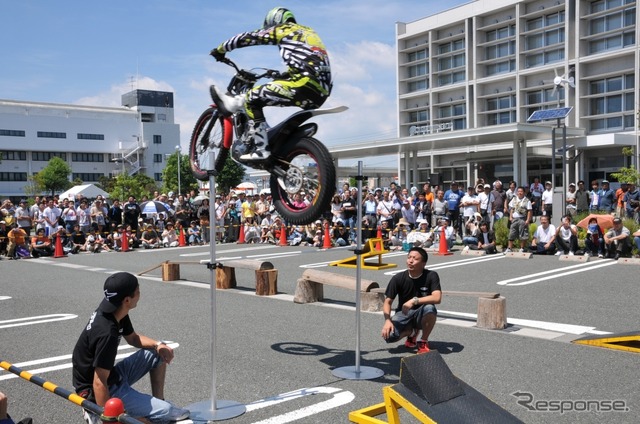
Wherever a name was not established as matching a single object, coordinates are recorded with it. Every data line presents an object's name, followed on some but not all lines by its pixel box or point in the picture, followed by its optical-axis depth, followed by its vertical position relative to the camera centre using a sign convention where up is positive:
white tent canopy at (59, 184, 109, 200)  46.38 +0.26
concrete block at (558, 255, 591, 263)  15.84 -2.04
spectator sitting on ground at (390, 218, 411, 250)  20.74 -1.65
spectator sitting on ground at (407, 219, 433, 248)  19.50 -1.70
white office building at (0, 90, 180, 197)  82.81 +8.83
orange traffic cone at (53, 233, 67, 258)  20.33 -1.90
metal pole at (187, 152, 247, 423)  5.26 -2.01
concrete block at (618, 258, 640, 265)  15.02 -2.05
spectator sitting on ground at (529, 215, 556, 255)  17.23 -1.61
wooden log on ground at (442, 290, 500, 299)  8.59 -1.63
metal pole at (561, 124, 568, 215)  18.77 +0.15
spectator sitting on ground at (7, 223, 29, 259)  19.91 -1.56
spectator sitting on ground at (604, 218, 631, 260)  15.78 -1.56
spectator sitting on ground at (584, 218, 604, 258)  16.40 -1.56
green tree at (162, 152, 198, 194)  79.62 +2.25
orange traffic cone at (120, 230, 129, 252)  22.11 -1.85
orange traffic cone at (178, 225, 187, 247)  23.84 -1.97
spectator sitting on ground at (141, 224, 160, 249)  23.38 -1.83
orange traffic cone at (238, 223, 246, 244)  24.84 -1.98
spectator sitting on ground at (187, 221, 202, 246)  24.69 -1.84
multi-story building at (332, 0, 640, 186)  38.84 +8.61
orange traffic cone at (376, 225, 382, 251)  15.61 -1.55
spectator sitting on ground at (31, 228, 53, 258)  20.59 -1.80
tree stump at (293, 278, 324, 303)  10.84 -1.91
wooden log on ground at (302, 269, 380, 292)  9.70 -1.58
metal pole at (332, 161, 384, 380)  6.47 -2.01
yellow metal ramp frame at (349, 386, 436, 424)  4.05 -1.65
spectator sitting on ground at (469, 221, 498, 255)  18.29 -1.74
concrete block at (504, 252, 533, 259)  16.98 -2.08
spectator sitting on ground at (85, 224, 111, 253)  22.11 -1.85
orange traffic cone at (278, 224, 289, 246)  22.97 -1.90
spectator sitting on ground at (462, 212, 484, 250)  18.62 -1.44
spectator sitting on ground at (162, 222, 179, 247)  24.02 -1.81
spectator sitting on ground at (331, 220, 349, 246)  22.33 -1.71
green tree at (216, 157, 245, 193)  72.69 +1.55
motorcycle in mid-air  5.59 +0.32
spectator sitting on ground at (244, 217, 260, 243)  24.47 -1.75
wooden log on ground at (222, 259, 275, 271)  11.71 -1.50
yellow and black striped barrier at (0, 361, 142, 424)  3.25 -1.32
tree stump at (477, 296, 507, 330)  8.43 -1.86
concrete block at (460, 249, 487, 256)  18.13 -2.09
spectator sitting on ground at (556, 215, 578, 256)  16.55 -1.54
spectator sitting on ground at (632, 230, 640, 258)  15.39 -1.52
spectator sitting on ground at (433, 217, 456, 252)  19.13 -1.55
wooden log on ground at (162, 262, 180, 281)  13.89 -1.90
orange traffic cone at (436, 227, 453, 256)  18.28 -1.88
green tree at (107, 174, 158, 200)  74.00 +0.67
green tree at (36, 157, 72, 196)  76.62 +2.53
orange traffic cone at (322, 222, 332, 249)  21.30 -1.85
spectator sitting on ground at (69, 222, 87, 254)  21.95 -1.72
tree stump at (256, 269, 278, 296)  11.64 -1.85
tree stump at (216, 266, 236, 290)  12.75 -1.92
